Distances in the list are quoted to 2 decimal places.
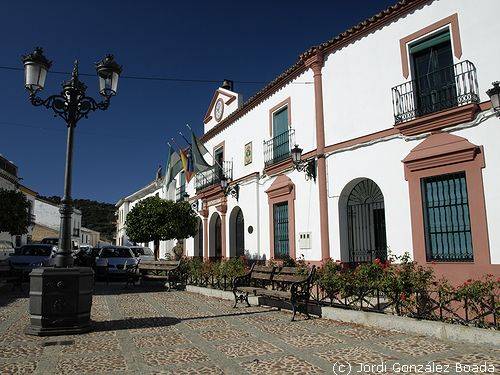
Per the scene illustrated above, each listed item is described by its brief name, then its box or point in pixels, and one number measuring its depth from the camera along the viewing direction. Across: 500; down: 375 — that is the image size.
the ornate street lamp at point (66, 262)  6.42
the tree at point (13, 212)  15.66
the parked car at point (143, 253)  19.56
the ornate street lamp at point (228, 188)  15.65
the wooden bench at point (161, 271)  13.27
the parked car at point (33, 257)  14.67
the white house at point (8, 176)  29.61
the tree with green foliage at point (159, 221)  16.64
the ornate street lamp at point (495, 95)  7.23
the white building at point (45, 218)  49.72
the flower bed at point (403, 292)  5.86
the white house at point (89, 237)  64.94
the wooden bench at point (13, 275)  12.65
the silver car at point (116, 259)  16.86
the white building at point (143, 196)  25.46
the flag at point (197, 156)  16.34
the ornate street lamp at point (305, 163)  11.42
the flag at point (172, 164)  20.06
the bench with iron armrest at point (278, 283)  7.82
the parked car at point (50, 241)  25.23
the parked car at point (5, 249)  18.38
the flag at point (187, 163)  18.64
